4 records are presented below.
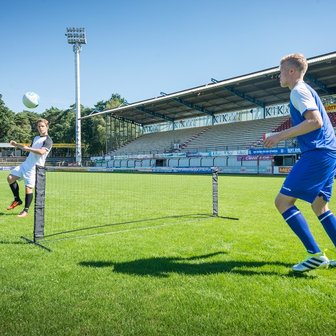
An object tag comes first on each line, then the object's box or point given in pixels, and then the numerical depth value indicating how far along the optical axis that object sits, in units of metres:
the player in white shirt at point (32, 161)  8.15
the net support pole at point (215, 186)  8.31
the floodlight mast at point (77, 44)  63.41
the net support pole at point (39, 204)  5.49
